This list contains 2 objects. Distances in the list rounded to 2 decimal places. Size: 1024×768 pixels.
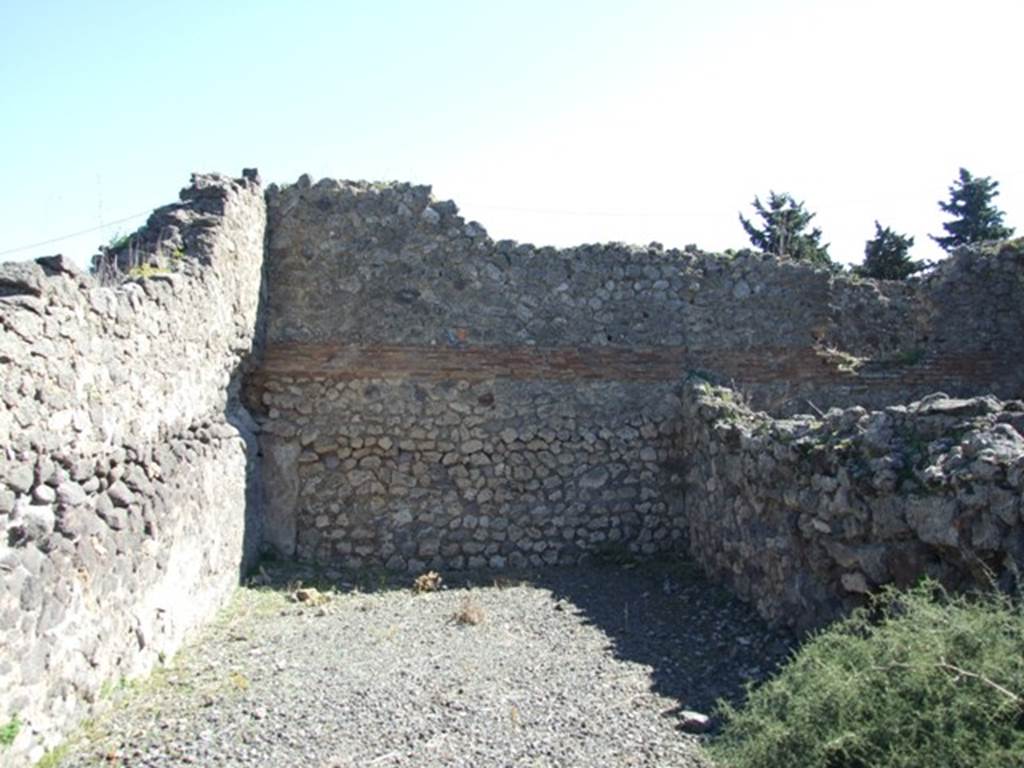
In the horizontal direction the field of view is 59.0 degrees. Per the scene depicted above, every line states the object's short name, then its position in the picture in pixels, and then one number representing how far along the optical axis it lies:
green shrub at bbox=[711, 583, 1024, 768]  3.30
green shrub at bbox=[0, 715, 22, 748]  4.16
